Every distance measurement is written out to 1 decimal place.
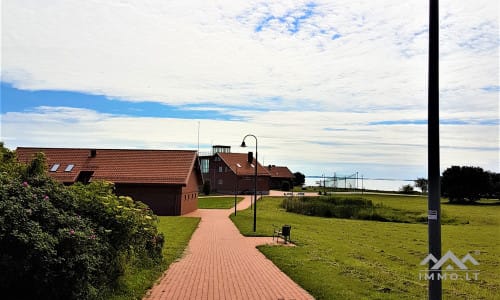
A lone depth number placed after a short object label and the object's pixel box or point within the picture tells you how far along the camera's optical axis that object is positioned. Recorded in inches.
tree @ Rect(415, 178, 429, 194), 3281.0
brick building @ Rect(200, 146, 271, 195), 2942.9
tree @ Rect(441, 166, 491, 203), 2960.1
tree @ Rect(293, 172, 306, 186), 4330.7
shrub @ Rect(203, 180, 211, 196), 2820.6
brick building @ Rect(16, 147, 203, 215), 1555.1
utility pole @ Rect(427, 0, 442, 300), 213.9
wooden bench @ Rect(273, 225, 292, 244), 813.2
